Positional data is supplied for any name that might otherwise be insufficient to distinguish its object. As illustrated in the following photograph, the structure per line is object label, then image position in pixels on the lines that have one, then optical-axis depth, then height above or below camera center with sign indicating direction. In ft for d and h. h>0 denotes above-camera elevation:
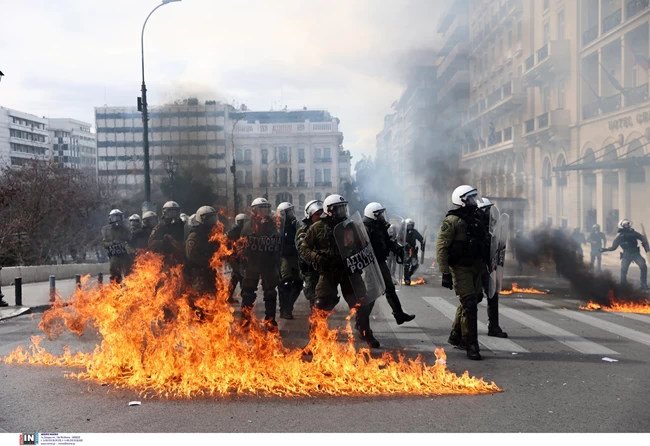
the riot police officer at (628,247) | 39.68 -2.46
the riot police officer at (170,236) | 27.04 -0.85
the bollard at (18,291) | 36.34 -4.15
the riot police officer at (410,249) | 45.55 -2.66
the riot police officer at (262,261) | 24.54 -1.82
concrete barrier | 52.80 -4.89
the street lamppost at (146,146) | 41.18 +5.74
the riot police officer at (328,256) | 20.13 -1.35
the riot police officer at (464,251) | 20.05 -1.26
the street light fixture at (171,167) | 53.60 +4.59
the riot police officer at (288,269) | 28.76 -2.50
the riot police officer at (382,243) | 23.15 -1.09
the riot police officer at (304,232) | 24.53 -0.79
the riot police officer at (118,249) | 32.40 -1.57
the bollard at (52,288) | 38.40 -4.29
